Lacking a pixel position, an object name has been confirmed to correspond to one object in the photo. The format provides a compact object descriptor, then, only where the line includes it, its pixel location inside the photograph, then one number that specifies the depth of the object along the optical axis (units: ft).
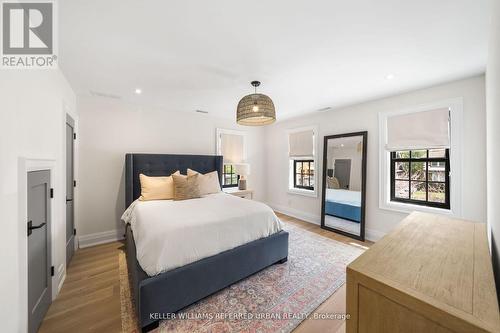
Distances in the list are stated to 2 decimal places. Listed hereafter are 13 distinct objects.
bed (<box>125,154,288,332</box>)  5.22
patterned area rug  5.35
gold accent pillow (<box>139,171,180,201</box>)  9.71
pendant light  7.05
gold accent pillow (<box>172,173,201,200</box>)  9.75
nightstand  14.05
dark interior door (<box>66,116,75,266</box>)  8.43
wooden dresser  1.95
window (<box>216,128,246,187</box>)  15.14
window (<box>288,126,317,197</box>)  14.38
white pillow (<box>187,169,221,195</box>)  11.06
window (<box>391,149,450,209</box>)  9.06
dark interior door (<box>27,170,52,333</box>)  4.90
